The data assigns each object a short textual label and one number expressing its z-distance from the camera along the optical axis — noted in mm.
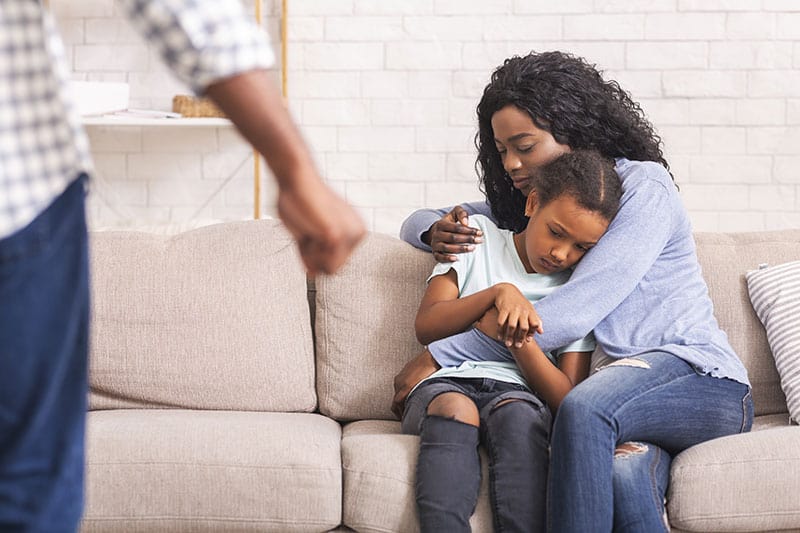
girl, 3284
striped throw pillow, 3665
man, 1575
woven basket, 4786
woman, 3234
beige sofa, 3350
